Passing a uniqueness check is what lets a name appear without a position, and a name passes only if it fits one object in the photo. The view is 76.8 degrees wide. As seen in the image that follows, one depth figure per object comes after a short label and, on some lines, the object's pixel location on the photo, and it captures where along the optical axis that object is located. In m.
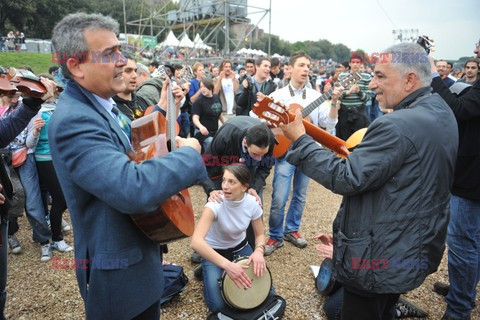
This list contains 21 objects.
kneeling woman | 2.79
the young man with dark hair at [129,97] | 3.12
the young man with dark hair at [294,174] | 4.25
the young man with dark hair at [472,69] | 6.26
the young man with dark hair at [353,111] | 6.28
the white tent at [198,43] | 25.23
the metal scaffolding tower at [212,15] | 21.38
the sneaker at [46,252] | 4.01
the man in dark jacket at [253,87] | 6.46
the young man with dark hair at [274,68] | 9.02
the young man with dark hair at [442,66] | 7.15
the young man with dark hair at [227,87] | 7.50
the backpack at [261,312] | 2.87
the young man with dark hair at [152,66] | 10.39
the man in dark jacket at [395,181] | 1.75
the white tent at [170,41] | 26.58
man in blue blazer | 1.18
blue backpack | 3.13
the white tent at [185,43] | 26.14
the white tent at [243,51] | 27.46
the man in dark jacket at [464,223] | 2.78
